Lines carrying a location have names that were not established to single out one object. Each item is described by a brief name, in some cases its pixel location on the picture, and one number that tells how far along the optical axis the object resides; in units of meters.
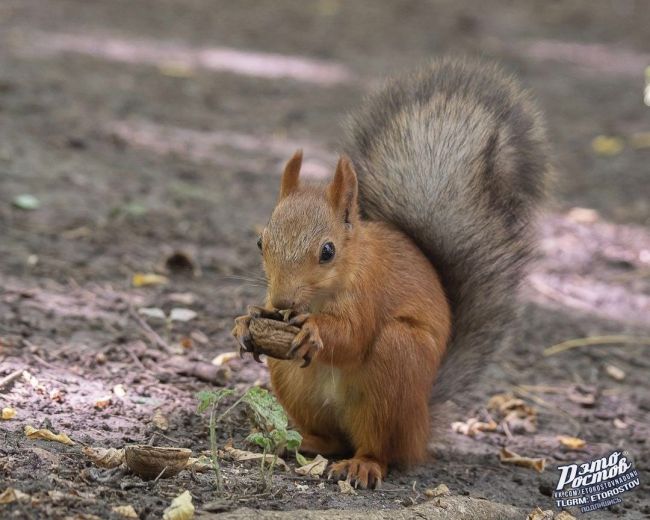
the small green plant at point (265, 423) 3.60
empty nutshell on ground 3.57
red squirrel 4.00
